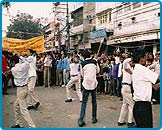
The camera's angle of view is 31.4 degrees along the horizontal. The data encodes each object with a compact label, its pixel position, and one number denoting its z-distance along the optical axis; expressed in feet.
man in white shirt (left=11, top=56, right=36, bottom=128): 20.29
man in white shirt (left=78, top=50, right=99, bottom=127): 21.83
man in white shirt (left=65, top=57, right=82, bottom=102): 30.71
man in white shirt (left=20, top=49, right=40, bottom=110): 26.57
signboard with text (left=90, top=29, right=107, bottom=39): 77.76
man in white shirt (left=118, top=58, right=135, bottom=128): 20.59
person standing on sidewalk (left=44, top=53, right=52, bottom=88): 45.78
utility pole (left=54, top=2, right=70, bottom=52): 137.32
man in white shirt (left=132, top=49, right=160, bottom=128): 14.74
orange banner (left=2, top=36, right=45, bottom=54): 45.01
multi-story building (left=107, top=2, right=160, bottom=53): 54.80
